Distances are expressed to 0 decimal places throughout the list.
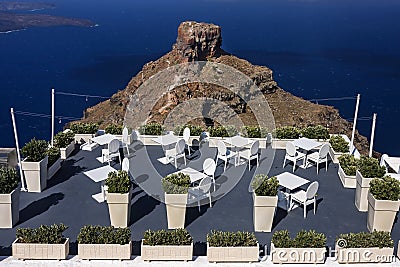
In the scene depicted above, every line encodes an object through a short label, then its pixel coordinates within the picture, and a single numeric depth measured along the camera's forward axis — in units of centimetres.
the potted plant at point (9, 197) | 762
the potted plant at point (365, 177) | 845
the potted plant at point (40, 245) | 666
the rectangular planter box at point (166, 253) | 665
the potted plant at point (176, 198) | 766
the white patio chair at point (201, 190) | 830
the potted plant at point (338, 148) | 1064
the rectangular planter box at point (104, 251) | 666
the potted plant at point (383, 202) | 765
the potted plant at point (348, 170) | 949
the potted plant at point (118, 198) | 768
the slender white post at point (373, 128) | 1019
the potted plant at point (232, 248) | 665
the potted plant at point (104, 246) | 667
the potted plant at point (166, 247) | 666
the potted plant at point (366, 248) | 670
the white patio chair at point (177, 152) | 1031
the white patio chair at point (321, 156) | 1005
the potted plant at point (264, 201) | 763
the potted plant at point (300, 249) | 666
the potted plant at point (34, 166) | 895
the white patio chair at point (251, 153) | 1029
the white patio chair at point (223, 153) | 1018
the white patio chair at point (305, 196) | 817
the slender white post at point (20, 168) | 899
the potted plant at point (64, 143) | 1069
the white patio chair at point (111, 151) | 1021
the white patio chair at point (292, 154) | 1015
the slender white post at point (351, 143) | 1109
